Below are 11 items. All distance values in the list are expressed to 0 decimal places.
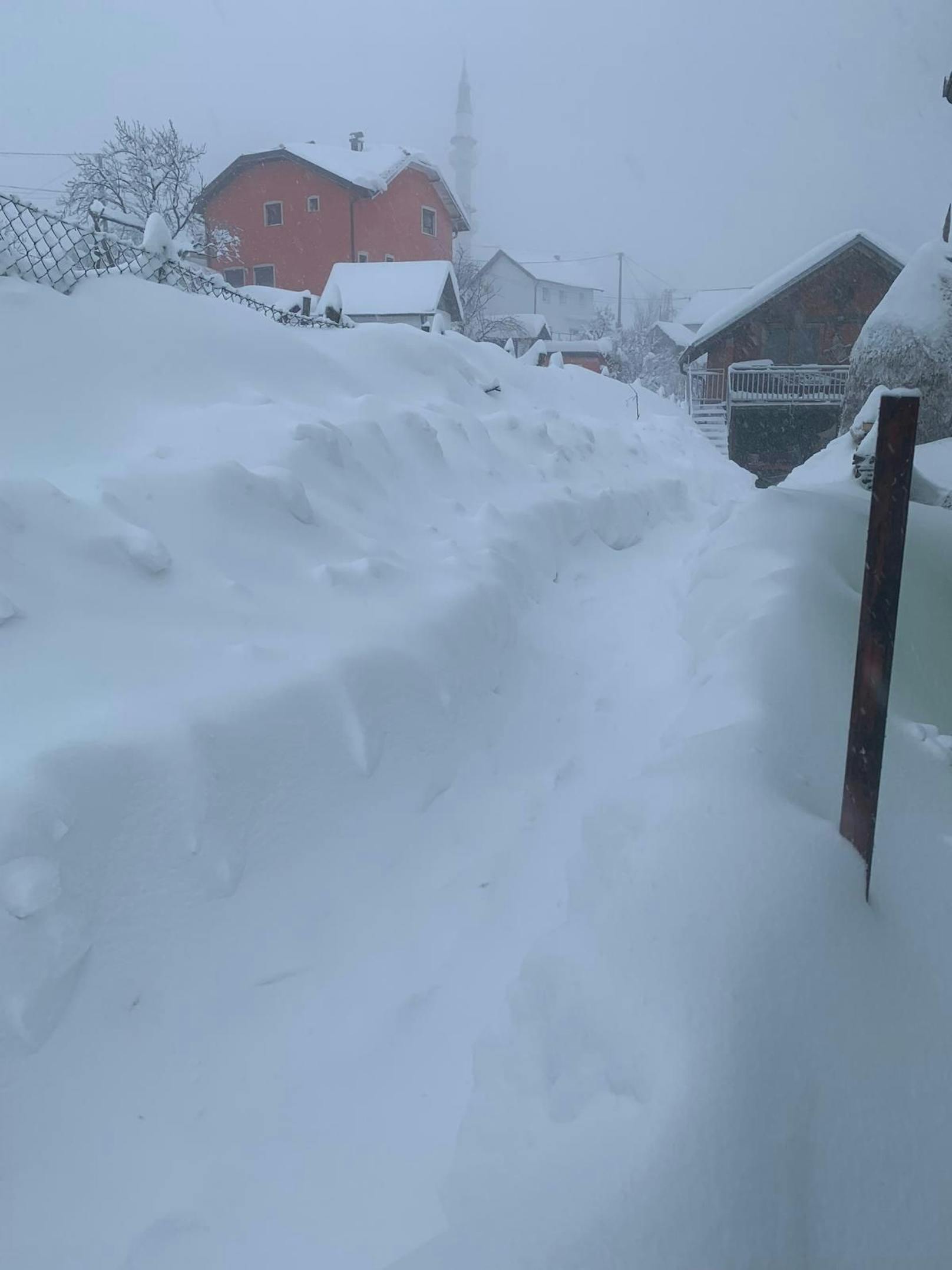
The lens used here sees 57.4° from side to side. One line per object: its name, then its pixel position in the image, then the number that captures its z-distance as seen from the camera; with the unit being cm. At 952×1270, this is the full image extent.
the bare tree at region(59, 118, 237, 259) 2770
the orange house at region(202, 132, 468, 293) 3155
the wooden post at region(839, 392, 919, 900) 189
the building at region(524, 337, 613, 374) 3297
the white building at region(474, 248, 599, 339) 5447
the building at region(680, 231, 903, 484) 2028
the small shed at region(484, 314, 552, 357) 3778
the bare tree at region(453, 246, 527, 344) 3659
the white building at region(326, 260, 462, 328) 2697
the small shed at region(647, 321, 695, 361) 5153
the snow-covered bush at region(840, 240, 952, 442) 939
